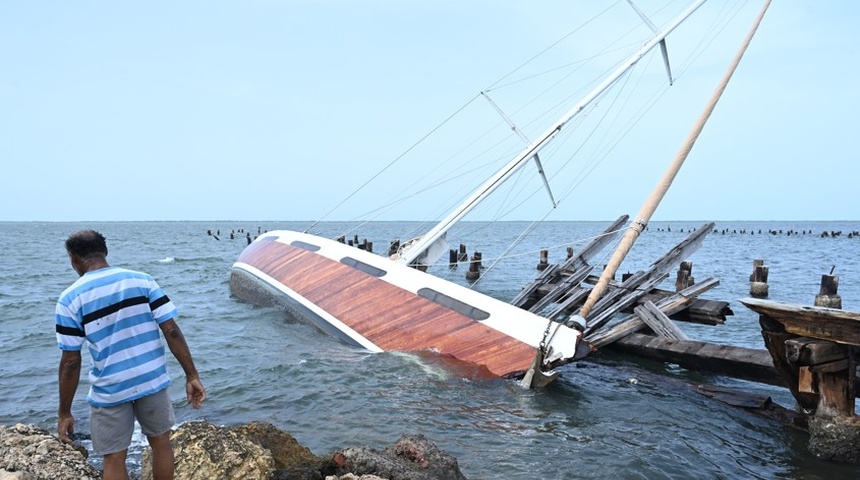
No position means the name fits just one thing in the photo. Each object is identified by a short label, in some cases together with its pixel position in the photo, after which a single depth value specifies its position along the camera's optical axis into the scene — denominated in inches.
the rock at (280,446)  198.2
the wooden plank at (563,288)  557.6
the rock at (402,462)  183.5
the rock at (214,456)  176.4
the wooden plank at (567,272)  564.1
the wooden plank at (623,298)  455.8
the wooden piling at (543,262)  995.8
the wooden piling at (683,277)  755.8
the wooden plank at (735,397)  317.4
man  146.7
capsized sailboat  350.9
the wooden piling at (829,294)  599.2
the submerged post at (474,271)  1058.1
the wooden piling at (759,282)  843.6
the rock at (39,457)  170.9
